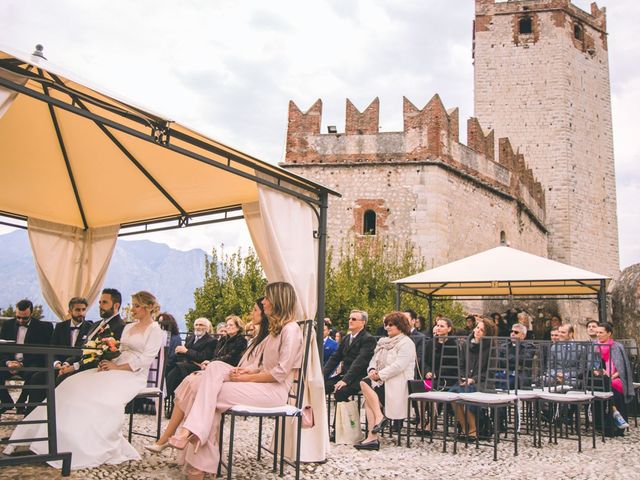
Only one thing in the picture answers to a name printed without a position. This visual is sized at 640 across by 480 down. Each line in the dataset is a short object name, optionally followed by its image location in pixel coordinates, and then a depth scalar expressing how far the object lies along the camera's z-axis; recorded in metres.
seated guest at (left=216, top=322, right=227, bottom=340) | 8.32
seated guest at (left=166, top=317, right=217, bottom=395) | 8.41
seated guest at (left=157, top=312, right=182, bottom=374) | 8.66
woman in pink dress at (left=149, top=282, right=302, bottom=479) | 4.38
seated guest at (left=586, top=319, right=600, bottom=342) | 8.34
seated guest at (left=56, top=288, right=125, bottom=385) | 5.77
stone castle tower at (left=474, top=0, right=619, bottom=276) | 29.34
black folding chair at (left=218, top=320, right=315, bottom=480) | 4.52
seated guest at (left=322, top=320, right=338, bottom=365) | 10.01
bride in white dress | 4.74
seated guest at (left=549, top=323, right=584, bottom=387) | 7.52
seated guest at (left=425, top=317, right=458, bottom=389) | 7.84
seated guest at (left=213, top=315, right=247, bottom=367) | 7.32
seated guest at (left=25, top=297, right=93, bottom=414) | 6.91
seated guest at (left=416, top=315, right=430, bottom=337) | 9.48
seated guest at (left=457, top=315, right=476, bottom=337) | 10.05
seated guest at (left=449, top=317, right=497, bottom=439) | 6.98
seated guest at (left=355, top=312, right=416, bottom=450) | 6.73
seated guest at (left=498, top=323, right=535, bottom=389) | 7.09
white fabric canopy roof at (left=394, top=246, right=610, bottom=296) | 9.83
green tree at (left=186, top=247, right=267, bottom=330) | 19.61
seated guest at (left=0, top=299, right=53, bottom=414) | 6.90
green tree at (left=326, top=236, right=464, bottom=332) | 18.84
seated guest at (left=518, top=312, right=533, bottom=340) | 10.15
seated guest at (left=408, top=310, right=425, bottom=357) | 7.98
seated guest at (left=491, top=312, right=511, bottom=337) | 12.00
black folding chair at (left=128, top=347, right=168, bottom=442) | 5.64
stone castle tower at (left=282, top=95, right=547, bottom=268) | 20.05
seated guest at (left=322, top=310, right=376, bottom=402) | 6.77
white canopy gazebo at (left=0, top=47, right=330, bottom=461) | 5.06
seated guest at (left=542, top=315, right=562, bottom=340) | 11.31
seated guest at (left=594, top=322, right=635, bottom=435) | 7.87
